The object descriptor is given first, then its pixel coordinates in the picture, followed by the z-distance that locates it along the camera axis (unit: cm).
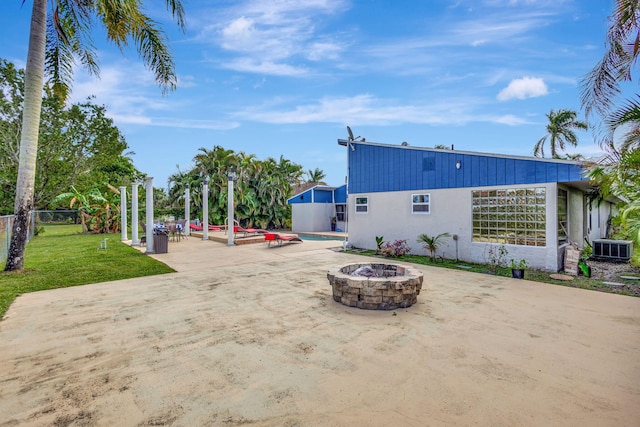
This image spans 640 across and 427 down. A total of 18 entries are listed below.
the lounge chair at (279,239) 1392
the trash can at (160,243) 1195
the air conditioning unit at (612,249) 1070
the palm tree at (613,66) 588
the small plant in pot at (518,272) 795
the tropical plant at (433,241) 1085
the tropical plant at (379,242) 1259
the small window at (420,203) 1148
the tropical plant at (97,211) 2020
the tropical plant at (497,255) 962
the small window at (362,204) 1354
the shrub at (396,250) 1167
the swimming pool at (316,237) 1853
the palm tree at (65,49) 778
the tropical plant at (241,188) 2284
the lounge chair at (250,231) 1710
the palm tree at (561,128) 2450
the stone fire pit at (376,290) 533
